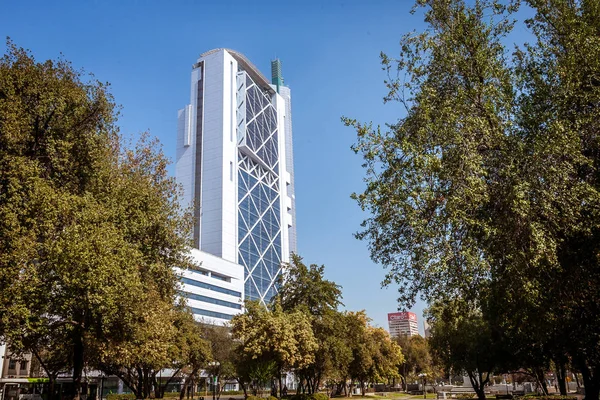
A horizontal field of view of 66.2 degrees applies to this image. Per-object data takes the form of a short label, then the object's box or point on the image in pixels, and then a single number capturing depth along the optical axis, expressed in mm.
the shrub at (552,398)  30430
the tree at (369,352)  46969
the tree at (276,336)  31844
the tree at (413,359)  85750
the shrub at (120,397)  42728
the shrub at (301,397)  35484
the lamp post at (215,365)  55438
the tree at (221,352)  52844
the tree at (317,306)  38062
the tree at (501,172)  11664
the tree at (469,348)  34750
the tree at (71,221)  17312
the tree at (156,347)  19906
